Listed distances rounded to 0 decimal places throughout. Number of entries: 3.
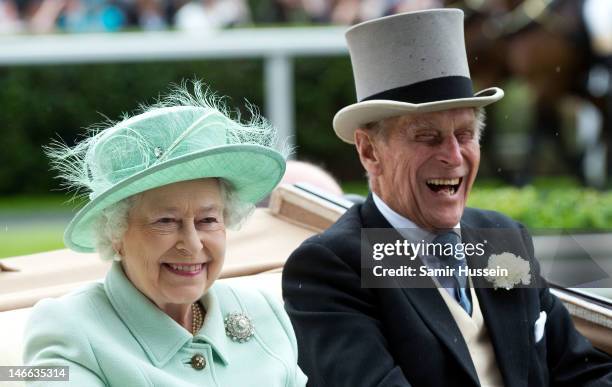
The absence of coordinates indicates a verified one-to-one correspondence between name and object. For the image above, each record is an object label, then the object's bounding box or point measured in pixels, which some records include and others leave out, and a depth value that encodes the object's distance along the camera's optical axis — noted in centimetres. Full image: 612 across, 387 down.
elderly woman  448
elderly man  545
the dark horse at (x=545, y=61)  2187
